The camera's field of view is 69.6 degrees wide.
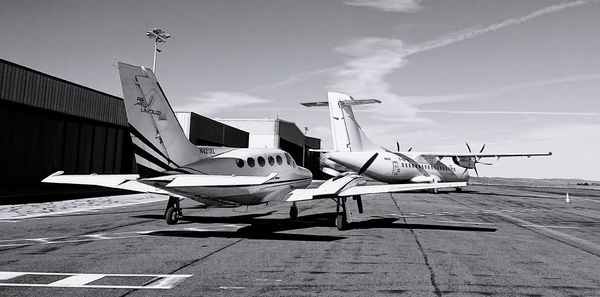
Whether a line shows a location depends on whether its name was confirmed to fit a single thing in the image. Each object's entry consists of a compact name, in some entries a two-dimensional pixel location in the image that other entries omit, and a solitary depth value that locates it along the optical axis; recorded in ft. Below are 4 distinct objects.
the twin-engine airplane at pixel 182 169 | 44.09
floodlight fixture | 168.37
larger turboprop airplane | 100.09
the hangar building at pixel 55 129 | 96.27
